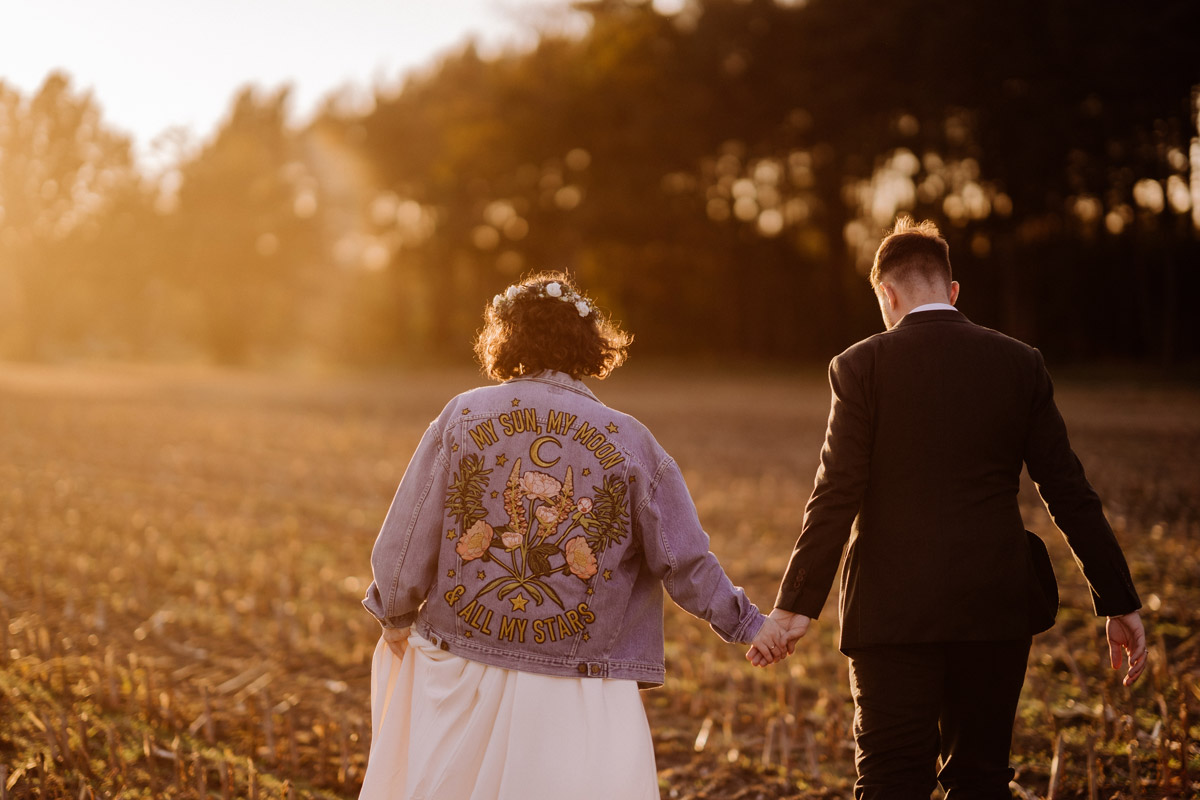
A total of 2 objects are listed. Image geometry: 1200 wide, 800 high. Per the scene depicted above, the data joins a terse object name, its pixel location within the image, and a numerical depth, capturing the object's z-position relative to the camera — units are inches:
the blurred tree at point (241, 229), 1836.9
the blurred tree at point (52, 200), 1870.1
